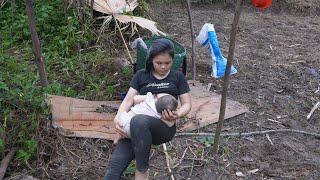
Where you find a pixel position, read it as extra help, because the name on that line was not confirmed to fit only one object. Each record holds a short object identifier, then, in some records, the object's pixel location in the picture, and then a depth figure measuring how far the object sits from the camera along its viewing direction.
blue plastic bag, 5.37
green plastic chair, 4.56
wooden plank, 3.99
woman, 2.83
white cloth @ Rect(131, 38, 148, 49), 4.60
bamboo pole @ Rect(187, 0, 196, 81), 5.21
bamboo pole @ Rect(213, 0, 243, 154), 3.28
